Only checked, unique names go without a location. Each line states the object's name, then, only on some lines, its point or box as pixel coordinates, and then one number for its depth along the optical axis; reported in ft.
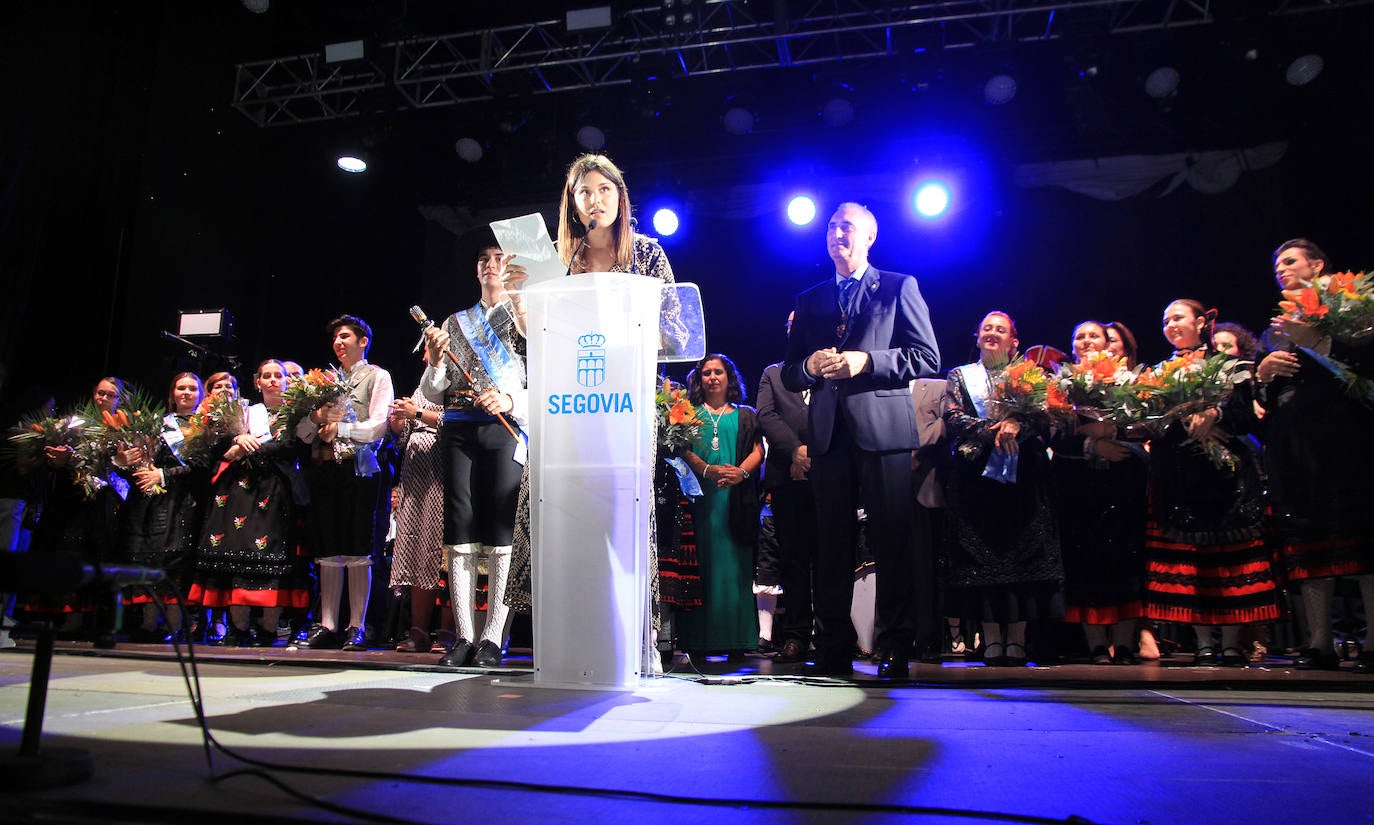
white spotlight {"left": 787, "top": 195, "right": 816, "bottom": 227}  29.43
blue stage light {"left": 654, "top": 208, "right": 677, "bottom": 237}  30.55
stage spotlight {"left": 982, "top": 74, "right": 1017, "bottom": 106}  25.63
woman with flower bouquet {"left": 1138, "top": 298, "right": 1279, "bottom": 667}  14.44
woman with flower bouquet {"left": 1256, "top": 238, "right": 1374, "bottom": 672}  13.37
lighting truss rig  23.09
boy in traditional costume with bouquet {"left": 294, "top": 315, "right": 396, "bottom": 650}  17.38
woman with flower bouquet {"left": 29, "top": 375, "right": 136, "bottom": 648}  18.65
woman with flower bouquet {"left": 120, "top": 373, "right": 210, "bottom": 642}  18.42
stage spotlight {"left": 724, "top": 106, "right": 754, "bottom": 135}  27.94
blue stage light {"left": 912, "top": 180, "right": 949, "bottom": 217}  28.22
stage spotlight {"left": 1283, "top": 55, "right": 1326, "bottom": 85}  23.44
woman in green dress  14.99
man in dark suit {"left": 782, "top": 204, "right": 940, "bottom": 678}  12.07
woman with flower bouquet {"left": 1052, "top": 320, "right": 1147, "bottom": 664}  15.01
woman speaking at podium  10.52
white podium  8.88
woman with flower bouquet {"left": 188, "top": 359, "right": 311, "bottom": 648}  17.61
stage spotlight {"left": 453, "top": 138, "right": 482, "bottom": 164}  30.17
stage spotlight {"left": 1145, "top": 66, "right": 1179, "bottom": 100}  24.52
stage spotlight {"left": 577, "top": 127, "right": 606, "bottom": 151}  28.63
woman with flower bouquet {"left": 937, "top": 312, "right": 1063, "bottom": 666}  14.93
